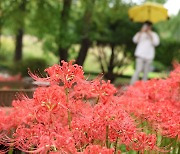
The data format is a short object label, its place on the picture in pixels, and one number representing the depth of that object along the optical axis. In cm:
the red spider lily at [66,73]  289
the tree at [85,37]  1645
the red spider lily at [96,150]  253
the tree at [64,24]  1477
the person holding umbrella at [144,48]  1202
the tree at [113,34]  1643
